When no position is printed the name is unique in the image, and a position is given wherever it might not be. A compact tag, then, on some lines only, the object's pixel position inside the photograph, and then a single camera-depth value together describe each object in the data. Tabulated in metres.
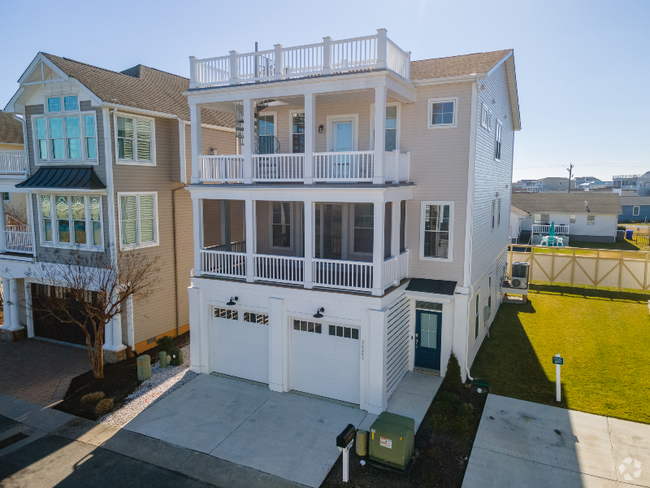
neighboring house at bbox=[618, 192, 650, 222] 63.66
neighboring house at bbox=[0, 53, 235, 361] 14.76
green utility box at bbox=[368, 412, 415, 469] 9.13
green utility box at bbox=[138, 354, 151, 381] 13.47
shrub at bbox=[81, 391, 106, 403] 12.20
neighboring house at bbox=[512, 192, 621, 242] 42.94
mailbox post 8.76
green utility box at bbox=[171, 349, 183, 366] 14.54
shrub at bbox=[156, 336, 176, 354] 15.06
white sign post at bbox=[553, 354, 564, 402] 11.80
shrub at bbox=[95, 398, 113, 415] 11.66
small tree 13.53
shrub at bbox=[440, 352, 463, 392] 12.36
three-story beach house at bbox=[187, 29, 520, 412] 11.72
